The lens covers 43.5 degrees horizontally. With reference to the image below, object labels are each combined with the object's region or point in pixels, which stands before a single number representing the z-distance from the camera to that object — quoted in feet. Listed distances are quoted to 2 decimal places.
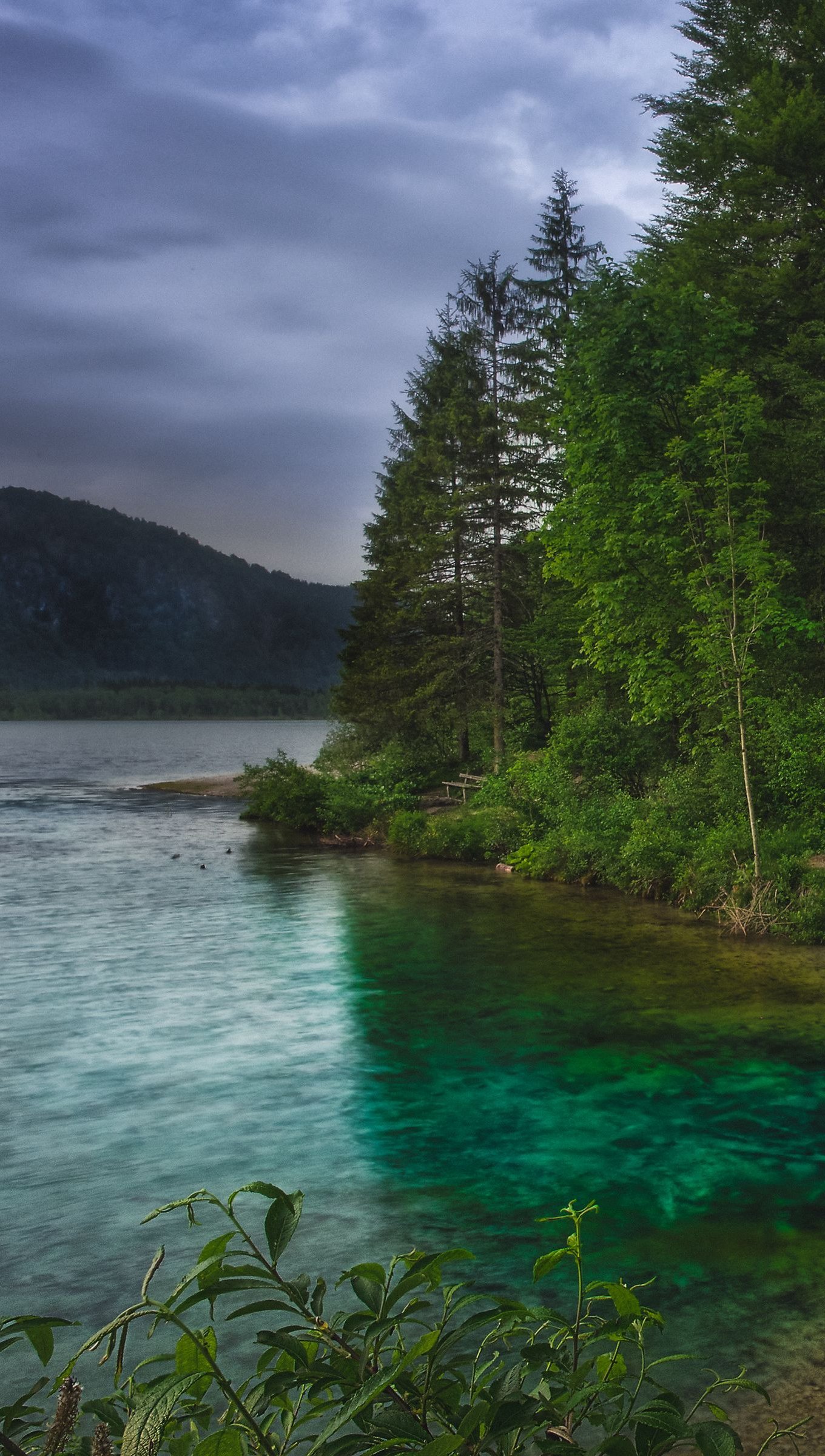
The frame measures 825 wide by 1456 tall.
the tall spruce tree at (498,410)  110.93
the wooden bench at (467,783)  107.86
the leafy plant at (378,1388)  5.43
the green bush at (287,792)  121.08
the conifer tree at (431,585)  115.24
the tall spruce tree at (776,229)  71.97
